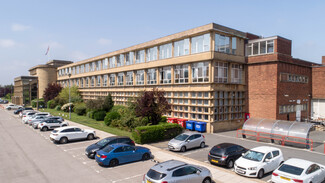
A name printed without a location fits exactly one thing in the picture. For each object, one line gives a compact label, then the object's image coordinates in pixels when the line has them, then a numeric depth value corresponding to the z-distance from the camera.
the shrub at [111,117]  31.78
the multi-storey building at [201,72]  27.31
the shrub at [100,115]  37.59
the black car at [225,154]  14.56
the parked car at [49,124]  28.11
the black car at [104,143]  16.56
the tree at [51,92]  59.97
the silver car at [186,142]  18.44
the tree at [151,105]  25.25
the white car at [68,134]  21.31
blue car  14.59
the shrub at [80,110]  44.44
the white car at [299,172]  11.06
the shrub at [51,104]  57.31
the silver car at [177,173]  10.05
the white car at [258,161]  12.82
